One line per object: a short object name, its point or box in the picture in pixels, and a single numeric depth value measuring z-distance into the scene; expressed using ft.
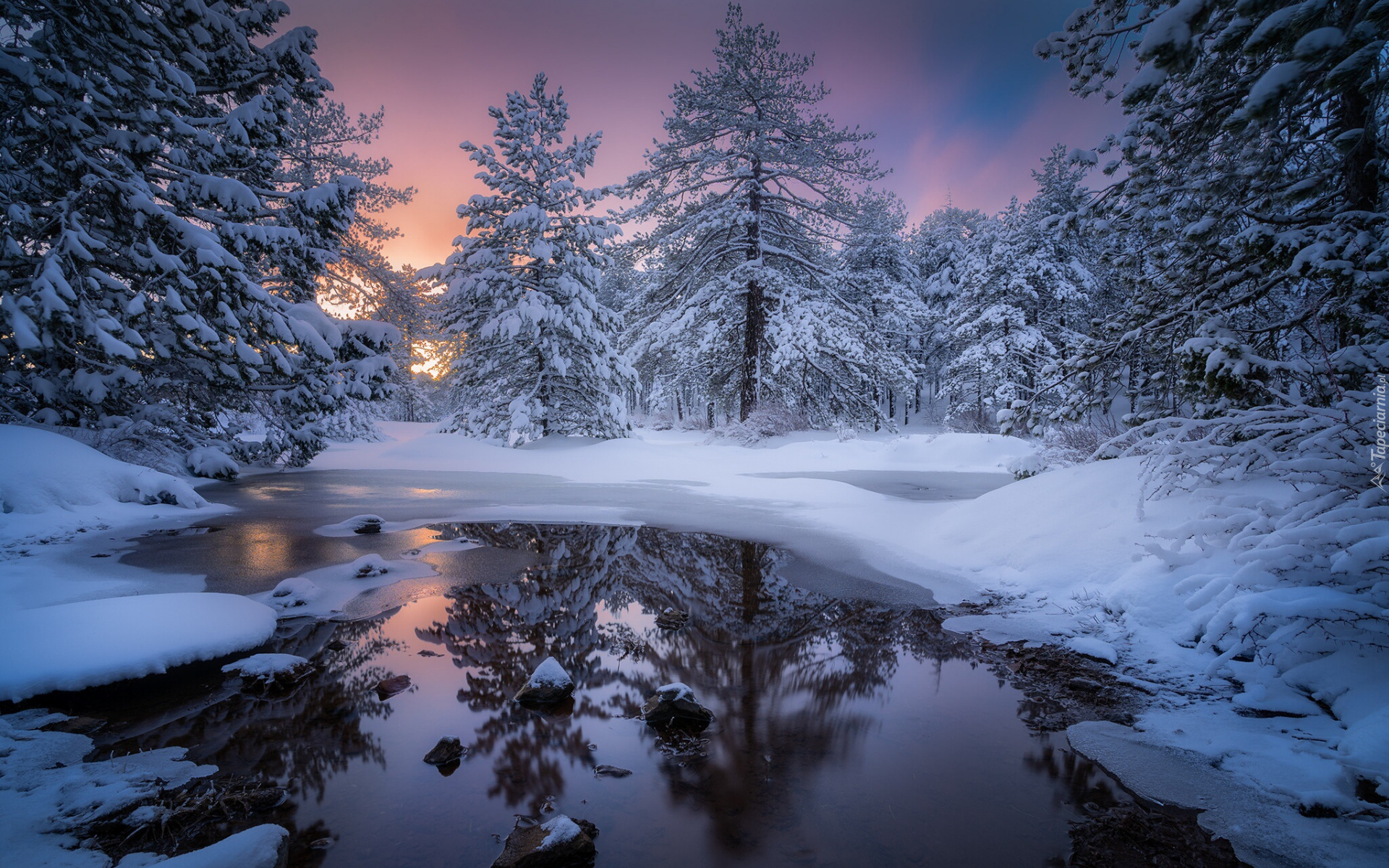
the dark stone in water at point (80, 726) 9.11
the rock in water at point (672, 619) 14.67
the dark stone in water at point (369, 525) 24.32
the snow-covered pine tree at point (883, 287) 56.70
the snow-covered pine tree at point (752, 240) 51.62
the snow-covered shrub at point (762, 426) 54.54
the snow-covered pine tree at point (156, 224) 24.77
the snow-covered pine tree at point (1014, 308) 78.18
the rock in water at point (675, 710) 9.88
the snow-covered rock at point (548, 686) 10.65
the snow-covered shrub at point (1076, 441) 28.17
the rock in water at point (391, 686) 10.98
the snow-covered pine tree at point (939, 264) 113.09
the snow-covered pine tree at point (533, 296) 51.98
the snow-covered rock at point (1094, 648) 12.01
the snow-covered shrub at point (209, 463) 35.88
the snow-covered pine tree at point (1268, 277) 9.73
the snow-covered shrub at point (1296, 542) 9.40
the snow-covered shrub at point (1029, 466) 28.94
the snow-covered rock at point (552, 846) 6.65
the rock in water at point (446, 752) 8.82
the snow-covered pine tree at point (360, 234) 47.60
